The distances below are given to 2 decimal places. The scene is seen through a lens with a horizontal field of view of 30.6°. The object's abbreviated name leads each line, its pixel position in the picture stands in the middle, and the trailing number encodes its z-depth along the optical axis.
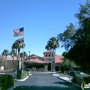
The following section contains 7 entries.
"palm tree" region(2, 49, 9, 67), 83.21
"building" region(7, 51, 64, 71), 62.02
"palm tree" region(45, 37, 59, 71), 65.56
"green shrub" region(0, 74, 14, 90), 12.15
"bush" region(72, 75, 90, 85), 18.42
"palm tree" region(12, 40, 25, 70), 60.50
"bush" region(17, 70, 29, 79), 26.94
